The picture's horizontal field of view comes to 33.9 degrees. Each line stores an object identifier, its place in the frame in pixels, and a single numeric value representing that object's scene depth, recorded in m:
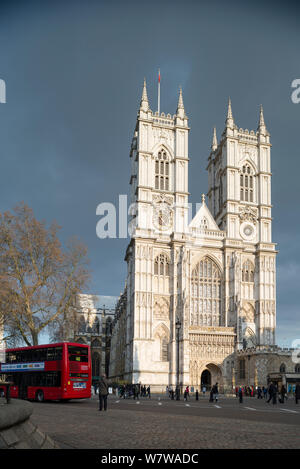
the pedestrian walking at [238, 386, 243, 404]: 29.45
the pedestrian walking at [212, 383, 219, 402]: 30.67
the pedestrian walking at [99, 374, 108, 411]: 18.20
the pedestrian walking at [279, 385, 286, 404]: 30.62
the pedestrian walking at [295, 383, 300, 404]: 28.86
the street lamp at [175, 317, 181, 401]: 35.16
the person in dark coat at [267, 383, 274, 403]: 29.12
